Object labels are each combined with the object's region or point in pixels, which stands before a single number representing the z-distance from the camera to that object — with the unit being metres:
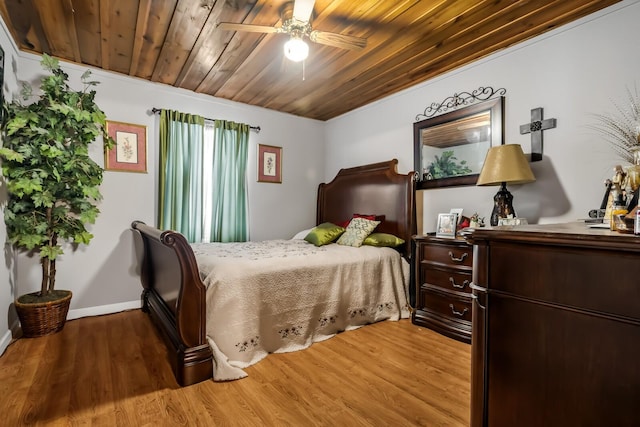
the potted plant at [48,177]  2.39
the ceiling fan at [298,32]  1.95
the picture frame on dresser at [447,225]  2.79
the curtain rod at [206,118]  3.38
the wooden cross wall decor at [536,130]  2.42
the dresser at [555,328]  0.74
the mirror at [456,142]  2.76
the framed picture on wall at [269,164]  4.19
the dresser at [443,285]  2.55
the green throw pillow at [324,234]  3.40
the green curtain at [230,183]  3.77
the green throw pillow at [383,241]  3.26
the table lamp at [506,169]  2.26
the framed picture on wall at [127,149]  3.19
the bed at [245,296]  1.91
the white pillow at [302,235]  4.06
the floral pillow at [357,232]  3.30
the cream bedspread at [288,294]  2.08
